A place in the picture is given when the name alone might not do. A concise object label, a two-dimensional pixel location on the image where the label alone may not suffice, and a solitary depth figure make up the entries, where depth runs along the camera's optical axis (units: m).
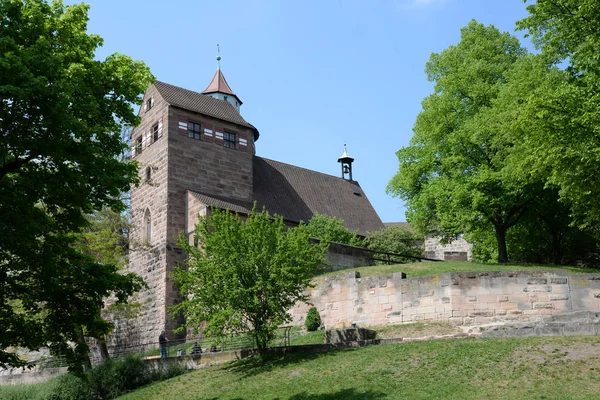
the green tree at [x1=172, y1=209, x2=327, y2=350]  22.23
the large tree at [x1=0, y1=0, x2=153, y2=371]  14.34
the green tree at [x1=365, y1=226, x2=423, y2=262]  41.62
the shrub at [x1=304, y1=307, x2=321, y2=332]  27.16
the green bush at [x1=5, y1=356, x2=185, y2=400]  23.64
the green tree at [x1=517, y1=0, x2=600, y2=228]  21.22
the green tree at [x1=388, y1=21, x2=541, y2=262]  30.61
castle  36.28
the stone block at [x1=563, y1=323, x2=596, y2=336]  19.38
